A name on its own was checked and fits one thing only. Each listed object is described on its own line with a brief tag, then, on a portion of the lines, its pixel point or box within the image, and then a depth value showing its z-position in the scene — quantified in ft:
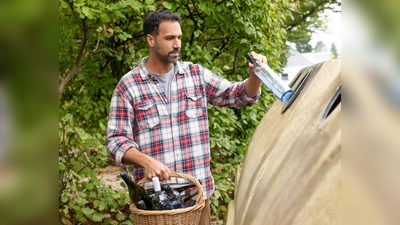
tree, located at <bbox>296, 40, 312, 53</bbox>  105.99
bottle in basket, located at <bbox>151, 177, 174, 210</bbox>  8.44
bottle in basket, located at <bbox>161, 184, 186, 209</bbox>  8.72
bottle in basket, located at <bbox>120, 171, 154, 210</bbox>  8.52
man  10.03
